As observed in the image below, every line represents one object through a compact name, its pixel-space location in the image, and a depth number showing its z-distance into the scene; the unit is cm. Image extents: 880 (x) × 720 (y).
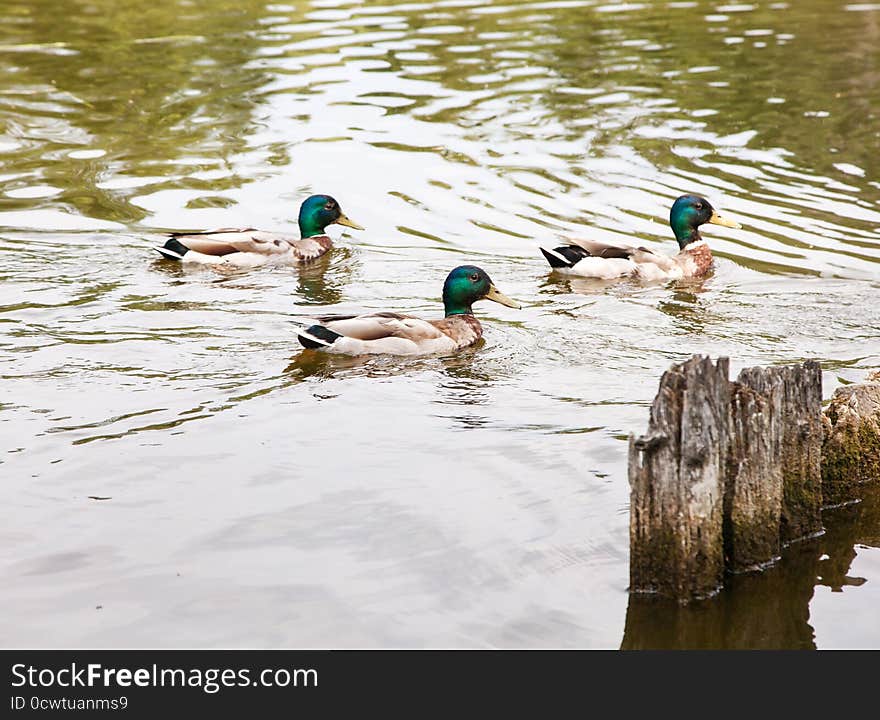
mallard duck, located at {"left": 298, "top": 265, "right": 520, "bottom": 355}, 1088
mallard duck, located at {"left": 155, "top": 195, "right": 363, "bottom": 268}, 1361
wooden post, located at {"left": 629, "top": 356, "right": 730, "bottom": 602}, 658
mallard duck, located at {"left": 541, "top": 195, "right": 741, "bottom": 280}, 1357
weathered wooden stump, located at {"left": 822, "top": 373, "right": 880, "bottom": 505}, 806
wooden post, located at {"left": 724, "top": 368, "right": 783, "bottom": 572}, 689
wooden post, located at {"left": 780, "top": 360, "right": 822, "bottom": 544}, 716
